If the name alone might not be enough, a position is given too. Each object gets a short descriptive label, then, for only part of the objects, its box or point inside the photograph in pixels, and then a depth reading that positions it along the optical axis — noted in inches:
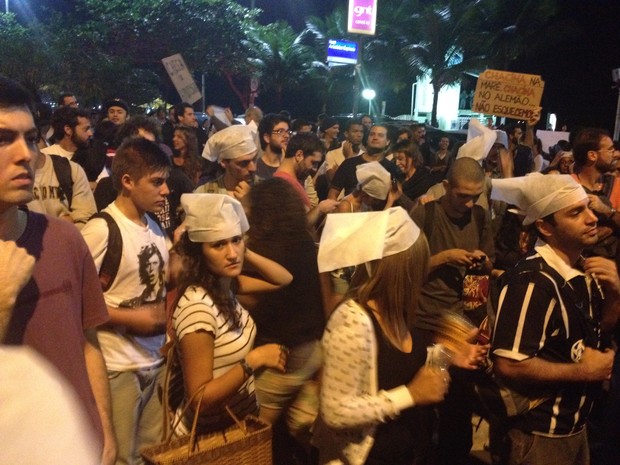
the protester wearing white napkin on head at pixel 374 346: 100.5
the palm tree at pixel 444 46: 1331.2
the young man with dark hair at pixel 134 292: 132.5
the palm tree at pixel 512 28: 1173.7
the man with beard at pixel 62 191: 190.1
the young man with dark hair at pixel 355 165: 293.7
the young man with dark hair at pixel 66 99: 423.6
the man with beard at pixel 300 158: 235.3
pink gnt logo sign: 900.0
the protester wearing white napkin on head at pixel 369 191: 205.2
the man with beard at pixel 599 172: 198.4
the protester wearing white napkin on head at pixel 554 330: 113.0
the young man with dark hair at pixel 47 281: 78.3
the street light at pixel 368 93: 1367.5
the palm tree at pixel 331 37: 1628.9
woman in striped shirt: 108.8
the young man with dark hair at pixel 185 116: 400.9
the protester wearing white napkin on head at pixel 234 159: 204.5
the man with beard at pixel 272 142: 281.7
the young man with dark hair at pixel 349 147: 401.4
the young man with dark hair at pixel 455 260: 175.6
